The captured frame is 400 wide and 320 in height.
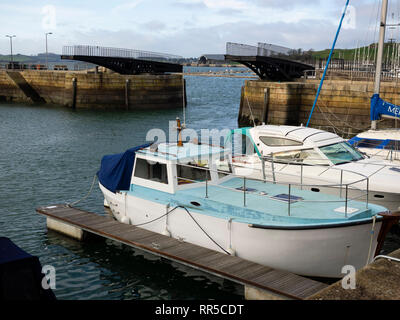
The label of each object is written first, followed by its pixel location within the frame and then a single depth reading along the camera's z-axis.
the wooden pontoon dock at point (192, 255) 9.48
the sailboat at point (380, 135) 18.38
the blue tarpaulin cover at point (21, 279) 6.25
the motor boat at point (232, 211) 10.21
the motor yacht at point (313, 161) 14.02
